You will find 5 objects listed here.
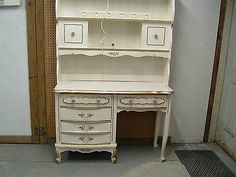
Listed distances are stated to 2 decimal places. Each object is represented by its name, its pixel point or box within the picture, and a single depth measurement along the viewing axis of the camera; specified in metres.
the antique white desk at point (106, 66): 2.39
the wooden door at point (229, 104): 2.75
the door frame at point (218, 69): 2.75
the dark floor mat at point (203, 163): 2.47
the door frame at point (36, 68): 2.57
